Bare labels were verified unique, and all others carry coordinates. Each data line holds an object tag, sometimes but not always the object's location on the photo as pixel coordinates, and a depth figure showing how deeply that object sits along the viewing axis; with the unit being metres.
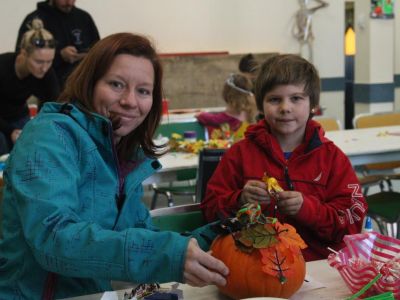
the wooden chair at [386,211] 3.17
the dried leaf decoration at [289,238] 1.26
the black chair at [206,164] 2.92
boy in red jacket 1.88
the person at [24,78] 4.13
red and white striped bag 1.21
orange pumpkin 1.24
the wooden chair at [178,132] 4.30
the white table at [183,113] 5.66
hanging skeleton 8.90
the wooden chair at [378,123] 4.45
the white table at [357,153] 3.27
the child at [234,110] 4.34
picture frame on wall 8.24
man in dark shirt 5.14
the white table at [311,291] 1.27
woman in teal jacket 1.07
